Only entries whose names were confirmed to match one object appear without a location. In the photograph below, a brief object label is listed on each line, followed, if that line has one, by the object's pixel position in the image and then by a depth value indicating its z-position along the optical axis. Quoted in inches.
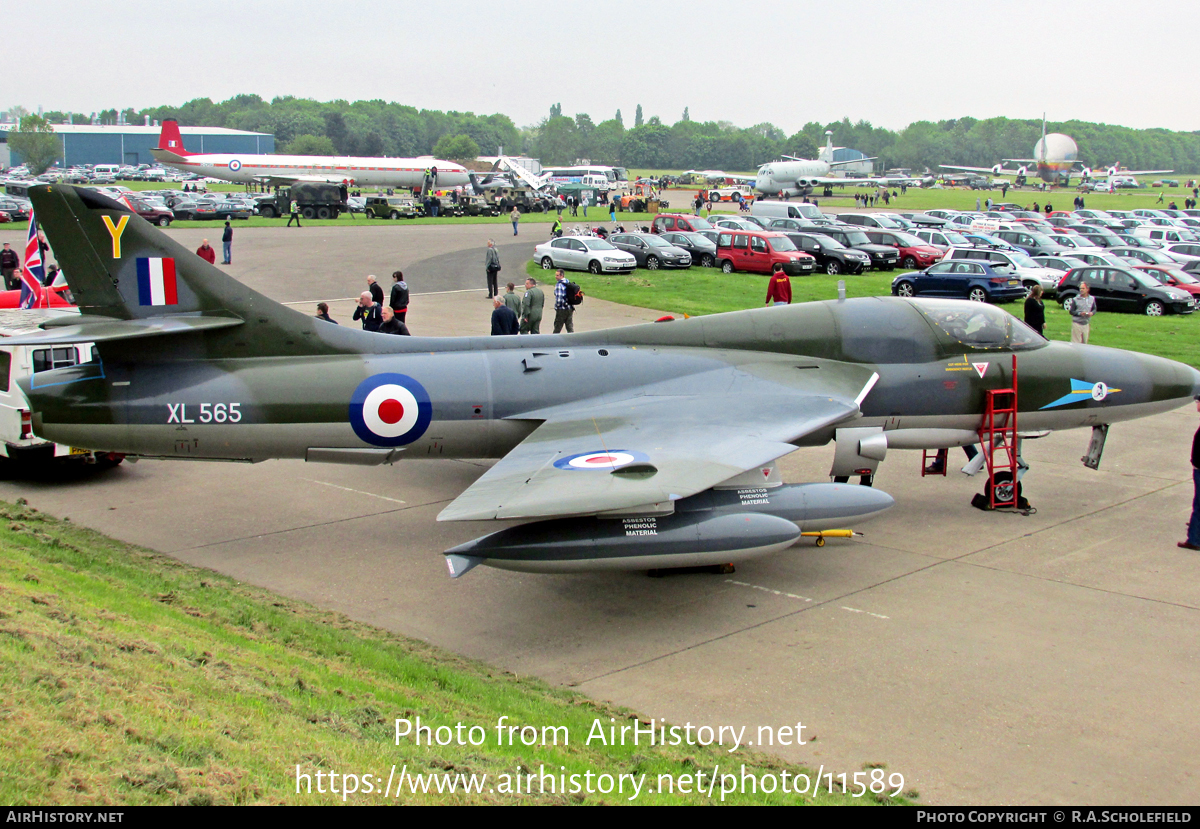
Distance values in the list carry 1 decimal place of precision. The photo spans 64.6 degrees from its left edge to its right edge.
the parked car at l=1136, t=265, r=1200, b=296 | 1299.2
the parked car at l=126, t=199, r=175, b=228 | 2203.5
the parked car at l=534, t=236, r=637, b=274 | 1541.6
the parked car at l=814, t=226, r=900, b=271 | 1653.5
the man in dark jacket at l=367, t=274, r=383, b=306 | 867.4
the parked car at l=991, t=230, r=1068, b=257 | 1659.7
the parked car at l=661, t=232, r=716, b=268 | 1676.9
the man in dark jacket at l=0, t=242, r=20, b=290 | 1170.6
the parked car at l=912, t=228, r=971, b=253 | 1694.1
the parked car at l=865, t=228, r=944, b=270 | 1642.5
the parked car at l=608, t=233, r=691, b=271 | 1636.3
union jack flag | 703.1
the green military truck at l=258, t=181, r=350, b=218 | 2642.7
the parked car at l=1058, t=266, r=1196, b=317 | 1227.9
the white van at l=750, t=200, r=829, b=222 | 2397.9
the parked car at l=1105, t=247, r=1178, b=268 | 1493.6
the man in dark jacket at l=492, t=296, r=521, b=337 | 785.2
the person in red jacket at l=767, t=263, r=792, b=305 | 939.3
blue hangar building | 7150.6
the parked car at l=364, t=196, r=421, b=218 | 2763.3
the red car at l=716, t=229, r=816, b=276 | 1571.1
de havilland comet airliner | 3230.8
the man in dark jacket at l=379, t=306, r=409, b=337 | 733.3
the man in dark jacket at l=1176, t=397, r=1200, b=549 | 450.0
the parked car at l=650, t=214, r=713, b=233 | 1952.5
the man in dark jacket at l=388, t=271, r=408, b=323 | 869.2
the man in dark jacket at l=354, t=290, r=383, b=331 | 800.9
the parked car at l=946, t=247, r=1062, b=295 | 1354.6
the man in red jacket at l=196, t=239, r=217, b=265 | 1142.3
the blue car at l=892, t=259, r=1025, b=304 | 1298.0
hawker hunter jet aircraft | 386.6
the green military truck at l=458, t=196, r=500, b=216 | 2960.1
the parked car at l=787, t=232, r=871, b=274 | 1598.2
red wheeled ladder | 511.2
